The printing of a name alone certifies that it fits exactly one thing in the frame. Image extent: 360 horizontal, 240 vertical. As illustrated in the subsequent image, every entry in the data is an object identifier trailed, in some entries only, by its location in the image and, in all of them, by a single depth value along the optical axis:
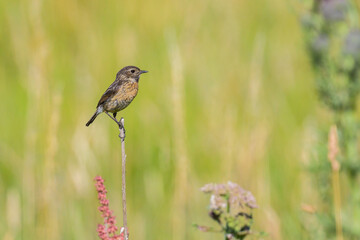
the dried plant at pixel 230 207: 4.46
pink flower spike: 3.73
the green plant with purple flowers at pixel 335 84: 9.20
